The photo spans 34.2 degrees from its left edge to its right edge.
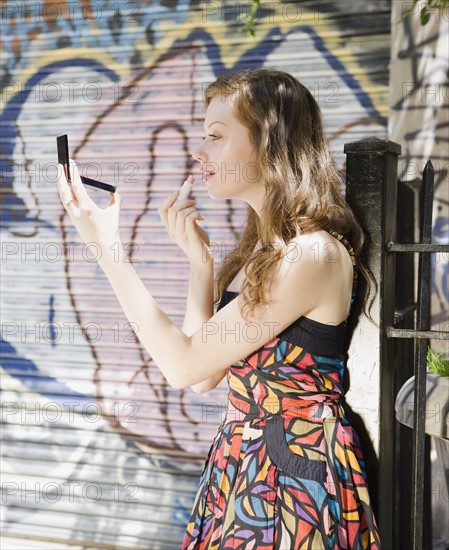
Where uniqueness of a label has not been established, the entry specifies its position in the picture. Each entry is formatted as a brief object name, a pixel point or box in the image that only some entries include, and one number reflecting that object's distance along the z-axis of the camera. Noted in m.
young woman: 2.05
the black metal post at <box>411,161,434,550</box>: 2.19
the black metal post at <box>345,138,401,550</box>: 2.19
